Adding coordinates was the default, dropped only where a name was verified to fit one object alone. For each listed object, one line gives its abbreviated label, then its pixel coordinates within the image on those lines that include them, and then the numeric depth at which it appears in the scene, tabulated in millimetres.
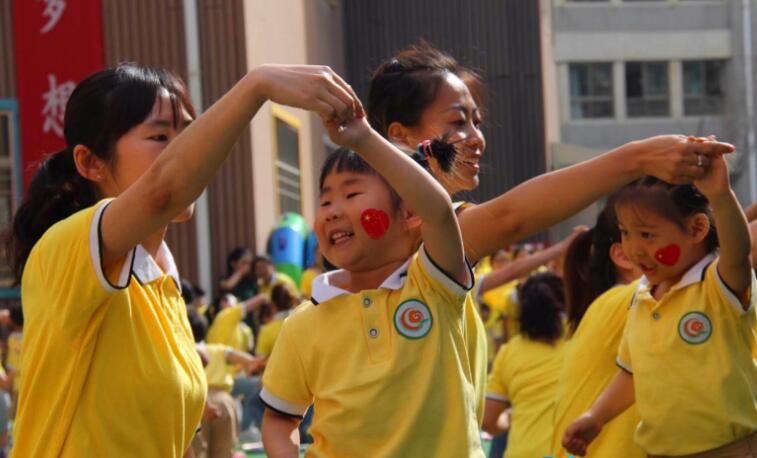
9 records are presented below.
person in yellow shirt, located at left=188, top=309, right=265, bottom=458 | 9734
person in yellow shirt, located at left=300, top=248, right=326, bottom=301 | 14734
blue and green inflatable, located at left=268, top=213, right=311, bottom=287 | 16828
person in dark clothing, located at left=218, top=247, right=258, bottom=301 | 15570
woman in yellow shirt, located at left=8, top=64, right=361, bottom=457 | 2928
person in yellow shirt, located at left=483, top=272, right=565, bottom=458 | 7473
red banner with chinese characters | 16219
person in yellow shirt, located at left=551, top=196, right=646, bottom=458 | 4816
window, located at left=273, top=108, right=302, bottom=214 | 18453
